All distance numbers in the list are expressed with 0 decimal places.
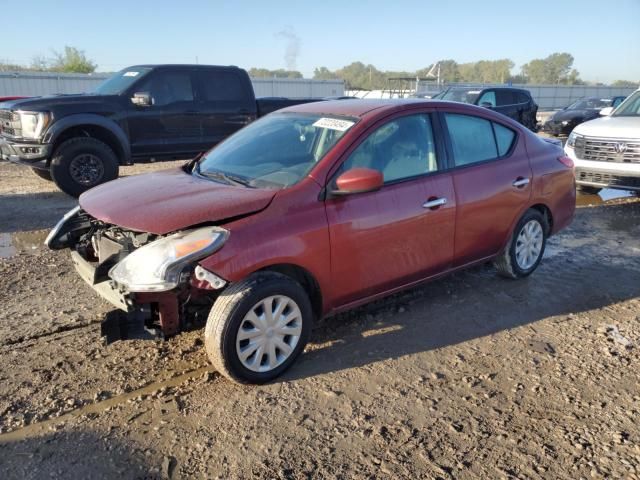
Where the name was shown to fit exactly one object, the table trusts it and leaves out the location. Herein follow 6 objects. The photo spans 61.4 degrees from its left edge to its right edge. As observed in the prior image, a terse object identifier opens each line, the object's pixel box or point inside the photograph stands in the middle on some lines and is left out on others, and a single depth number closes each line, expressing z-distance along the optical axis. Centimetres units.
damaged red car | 303
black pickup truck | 771
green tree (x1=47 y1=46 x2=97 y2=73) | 4841
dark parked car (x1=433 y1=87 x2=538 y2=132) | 1559
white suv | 779
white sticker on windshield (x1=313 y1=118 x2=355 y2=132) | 375
